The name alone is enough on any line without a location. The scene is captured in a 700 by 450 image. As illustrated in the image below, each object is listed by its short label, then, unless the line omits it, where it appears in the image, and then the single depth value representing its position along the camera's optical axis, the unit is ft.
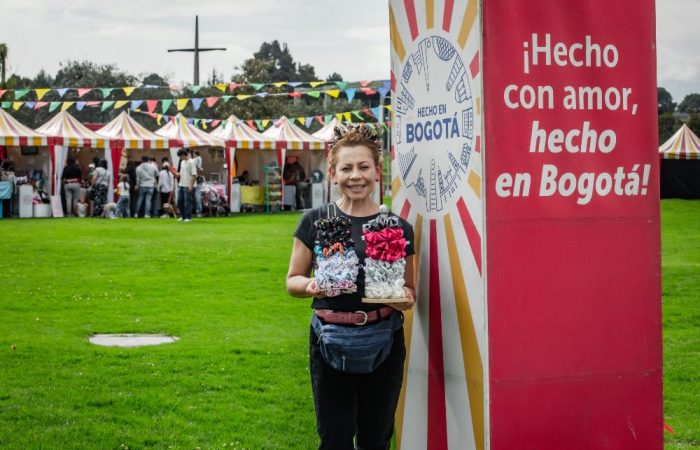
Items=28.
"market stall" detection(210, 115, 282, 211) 104.17
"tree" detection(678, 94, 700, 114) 190.29
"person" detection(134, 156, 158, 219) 90.27
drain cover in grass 29.67
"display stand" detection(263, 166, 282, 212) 107.24
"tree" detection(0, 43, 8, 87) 163.12
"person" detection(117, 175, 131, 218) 89.61
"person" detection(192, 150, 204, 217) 89.03
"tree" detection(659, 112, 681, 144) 189.26
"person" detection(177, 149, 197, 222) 81.46
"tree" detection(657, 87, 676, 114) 204.64
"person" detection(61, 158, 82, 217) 92.89
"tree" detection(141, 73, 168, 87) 235.58
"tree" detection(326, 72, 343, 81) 280.76
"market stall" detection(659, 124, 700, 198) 128.46
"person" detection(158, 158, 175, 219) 92.58
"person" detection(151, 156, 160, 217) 94.46
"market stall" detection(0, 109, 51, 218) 89.92
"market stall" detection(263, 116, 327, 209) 107.34
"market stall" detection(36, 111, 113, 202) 92.38
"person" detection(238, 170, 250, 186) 109.29
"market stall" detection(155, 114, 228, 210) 100.58
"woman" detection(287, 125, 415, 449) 12.95
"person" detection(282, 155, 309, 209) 110.63
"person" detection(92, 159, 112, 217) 90.48
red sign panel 12.59
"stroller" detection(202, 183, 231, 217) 95.86
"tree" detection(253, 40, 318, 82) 358.84
